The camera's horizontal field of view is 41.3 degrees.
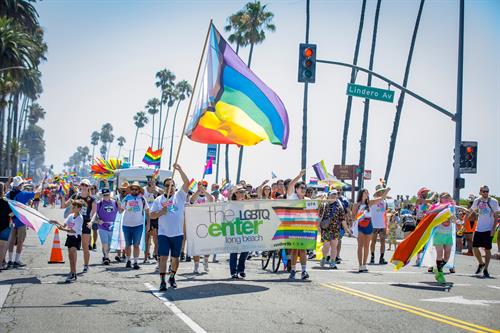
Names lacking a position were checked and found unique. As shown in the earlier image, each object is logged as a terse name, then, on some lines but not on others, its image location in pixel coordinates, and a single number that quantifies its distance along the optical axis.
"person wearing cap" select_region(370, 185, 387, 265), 17.95
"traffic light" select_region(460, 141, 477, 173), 24.92
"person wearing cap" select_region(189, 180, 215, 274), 12.91
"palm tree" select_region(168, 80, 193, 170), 106.38
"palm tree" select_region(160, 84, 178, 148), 105.69
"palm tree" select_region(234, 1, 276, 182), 57.44
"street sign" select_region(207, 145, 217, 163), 33.44
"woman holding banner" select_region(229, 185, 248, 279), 13.64
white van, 35.88
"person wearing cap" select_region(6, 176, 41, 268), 14.73
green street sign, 23.16
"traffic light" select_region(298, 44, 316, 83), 21.78
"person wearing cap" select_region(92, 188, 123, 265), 16.05
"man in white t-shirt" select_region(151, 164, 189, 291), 11.38
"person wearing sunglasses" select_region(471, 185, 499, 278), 15.64
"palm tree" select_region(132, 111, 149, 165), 144.50
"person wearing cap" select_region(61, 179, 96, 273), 14.11
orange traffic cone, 15.07
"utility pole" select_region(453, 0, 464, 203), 24.95
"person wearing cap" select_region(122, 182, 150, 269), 15.16
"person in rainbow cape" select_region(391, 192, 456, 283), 13.99
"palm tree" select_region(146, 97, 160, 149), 127.75
